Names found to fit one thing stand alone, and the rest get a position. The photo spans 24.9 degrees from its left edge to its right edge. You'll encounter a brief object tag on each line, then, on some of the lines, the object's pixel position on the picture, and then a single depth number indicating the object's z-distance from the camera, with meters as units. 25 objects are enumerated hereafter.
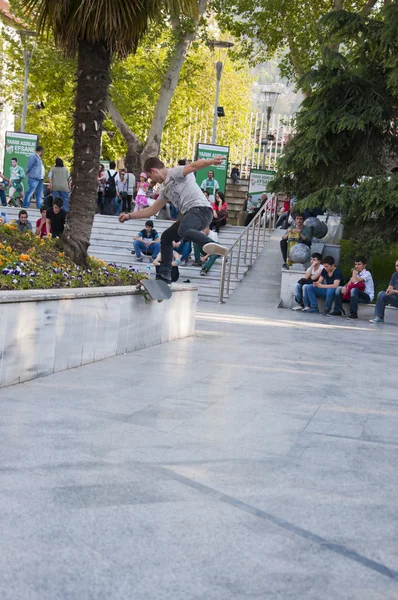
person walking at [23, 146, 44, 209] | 24.17
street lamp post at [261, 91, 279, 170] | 36.19
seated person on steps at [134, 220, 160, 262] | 22.11
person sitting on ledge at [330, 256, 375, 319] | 18.89
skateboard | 10.12
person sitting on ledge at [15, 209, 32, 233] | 18.12
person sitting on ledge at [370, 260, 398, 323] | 18.33
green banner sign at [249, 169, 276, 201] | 32.06
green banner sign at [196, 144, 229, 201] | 28.39
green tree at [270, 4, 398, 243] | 20.20
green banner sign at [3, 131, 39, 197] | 30.26
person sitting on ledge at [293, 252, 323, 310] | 19.50
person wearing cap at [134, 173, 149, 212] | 27.31
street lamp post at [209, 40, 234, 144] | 31.77
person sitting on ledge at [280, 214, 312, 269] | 21.44
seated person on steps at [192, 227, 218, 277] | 21.86
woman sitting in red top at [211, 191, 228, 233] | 25.28
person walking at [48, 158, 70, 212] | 23.95
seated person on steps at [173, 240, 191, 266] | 22.33
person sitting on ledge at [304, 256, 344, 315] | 19.44
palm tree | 11.43
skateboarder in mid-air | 9.47
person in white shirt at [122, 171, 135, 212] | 30.36
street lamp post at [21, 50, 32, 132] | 36.97
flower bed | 8.50
